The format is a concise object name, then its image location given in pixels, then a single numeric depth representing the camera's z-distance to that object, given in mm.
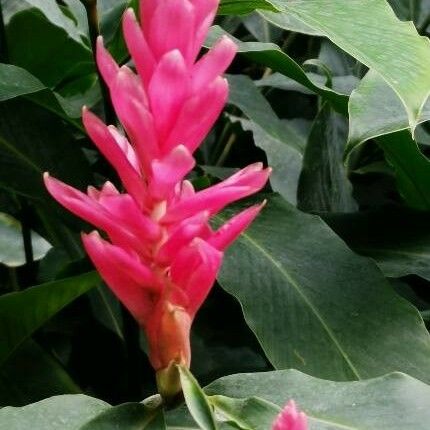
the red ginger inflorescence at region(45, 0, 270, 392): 626
